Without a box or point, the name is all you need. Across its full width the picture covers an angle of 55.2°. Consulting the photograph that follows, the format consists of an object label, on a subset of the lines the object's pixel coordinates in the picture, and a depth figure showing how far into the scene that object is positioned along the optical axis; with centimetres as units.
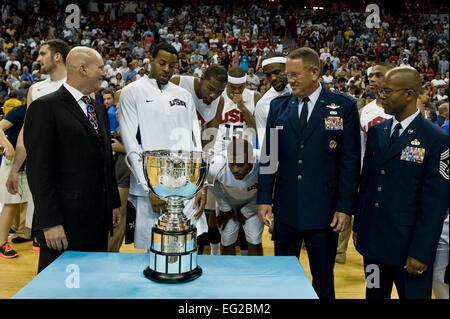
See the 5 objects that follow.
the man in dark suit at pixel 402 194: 164
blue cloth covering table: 128
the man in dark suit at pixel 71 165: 175
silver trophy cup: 140
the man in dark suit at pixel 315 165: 206
